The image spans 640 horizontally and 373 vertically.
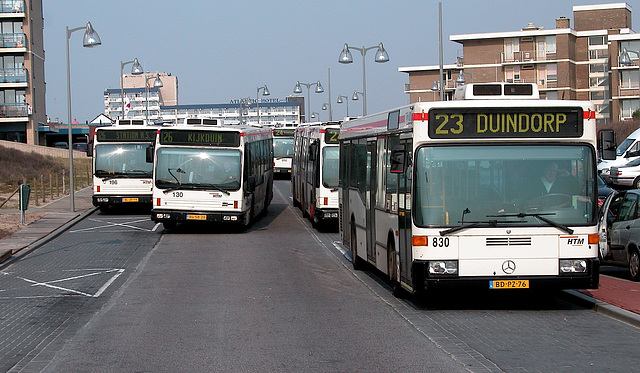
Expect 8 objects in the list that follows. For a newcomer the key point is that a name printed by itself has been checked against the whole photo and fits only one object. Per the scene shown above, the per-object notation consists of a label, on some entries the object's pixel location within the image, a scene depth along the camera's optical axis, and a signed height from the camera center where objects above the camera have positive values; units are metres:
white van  40.34 +0.64
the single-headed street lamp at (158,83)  49.65 +5.63
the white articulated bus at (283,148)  52.16 +1.65
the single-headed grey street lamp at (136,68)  40.79 +5.45
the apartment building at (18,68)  73.00 +9.86
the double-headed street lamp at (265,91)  66.62 +6.72
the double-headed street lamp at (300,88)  58.50 +6.12
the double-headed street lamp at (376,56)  36.09 +5.14
